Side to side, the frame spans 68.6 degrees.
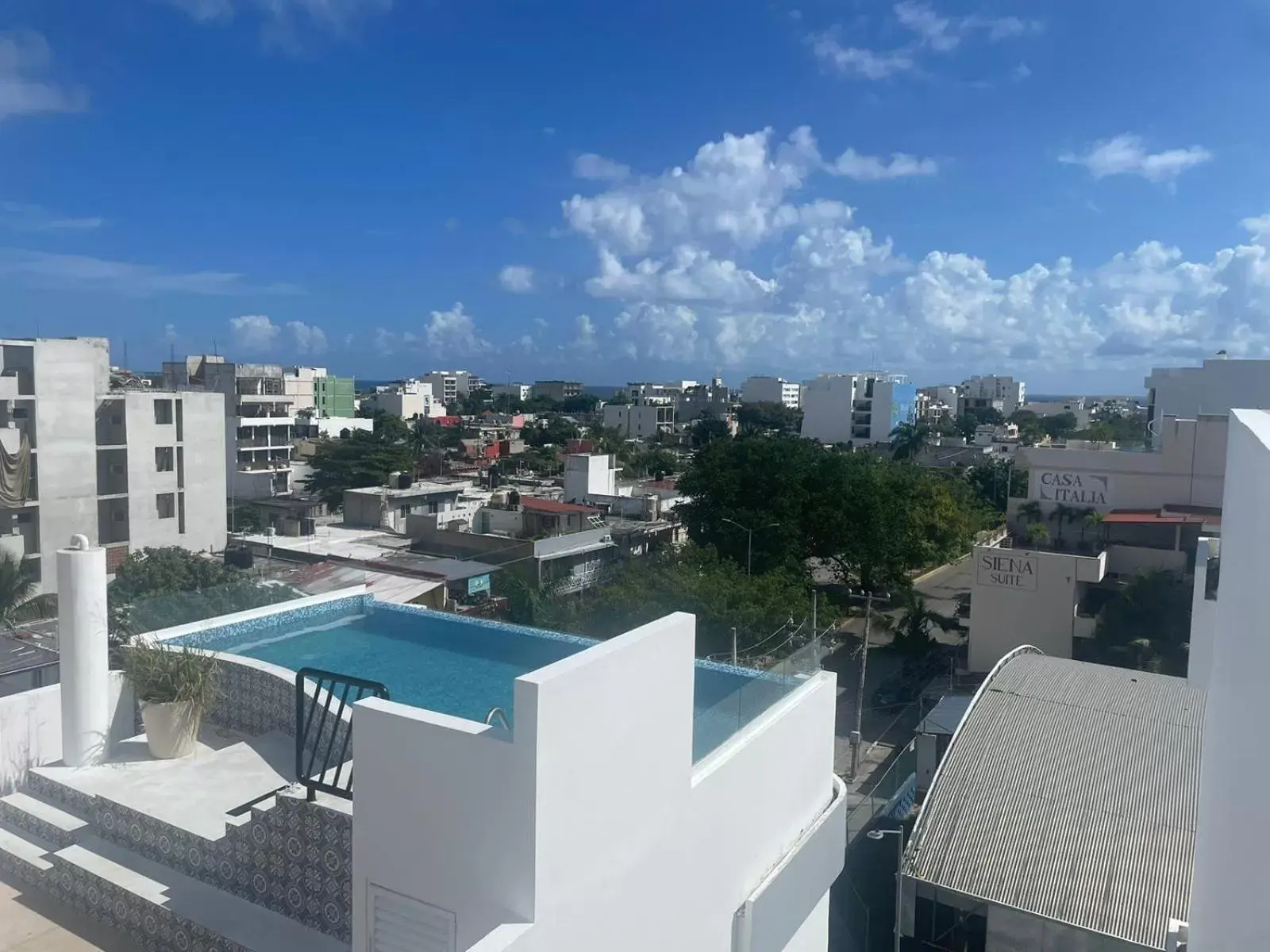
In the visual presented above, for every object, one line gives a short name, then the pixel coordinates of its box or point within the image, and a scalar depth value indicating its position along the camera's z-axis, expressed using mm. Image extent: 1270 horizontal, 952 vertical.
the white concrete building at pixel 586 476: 40688
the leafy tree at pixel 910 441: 66000
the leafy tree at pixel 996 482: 45341
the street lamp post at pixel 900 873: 10297
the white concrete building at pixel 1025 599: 22469
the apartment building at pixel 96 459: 27781
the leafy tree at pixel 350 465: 49156
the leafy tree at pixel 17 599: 22078
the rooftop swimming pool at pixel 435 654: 6922
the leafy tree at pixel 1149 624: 20203
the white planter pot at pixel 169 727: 7023
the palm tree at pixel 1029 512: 27047
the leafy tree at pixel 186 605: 9258
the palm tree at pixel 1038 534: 25812
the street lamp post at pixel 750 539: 27422
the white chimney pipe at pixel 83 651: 6875
